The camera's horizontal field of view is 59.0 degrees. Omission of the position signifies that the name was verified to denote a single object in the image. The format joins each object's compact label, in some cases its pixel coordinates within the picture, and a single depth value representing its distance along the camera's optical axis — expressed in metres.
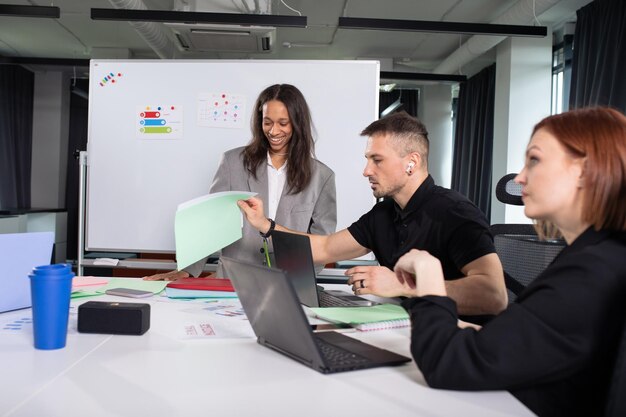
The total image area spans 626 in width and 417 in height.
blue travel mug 1.12
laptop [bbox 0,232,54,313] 1.41
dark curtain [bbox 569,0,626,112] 4.43
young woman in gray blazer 2.44
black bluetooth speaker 1.27
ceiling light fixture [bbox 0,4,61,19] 3.67
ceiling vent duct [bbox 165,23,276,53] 4.99
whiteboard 3.33
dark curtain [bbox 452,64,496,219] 7.01
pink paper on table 1.85
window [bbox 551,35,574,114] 5.63
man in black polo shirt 1.55
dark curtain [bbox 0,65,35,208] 7.52
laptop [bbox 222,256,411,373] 0.99
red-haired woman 0.86
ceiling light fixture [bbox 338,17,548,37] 3.62
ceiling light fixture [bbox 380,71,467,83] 6.27
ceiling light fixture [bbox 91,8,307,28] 3.45
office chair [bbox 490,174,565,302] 1.58
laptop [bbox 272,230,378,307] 1.57
